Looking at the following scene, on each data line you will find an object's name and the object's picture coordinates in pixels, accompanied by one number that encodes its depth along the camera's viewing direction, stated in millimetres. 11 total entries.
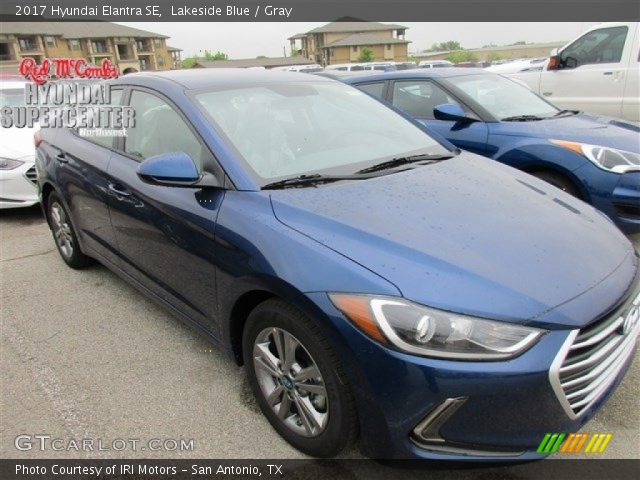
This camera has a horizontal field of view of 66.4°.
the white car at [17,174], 5590
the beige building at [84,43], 54500
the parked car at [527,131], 3869
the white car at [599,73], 7062
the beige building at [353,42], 72625
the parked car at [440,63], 30288
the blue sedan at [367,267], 1654
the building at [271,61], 71919
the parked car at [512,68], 14916
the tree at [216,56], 113219
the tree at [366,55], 70625
